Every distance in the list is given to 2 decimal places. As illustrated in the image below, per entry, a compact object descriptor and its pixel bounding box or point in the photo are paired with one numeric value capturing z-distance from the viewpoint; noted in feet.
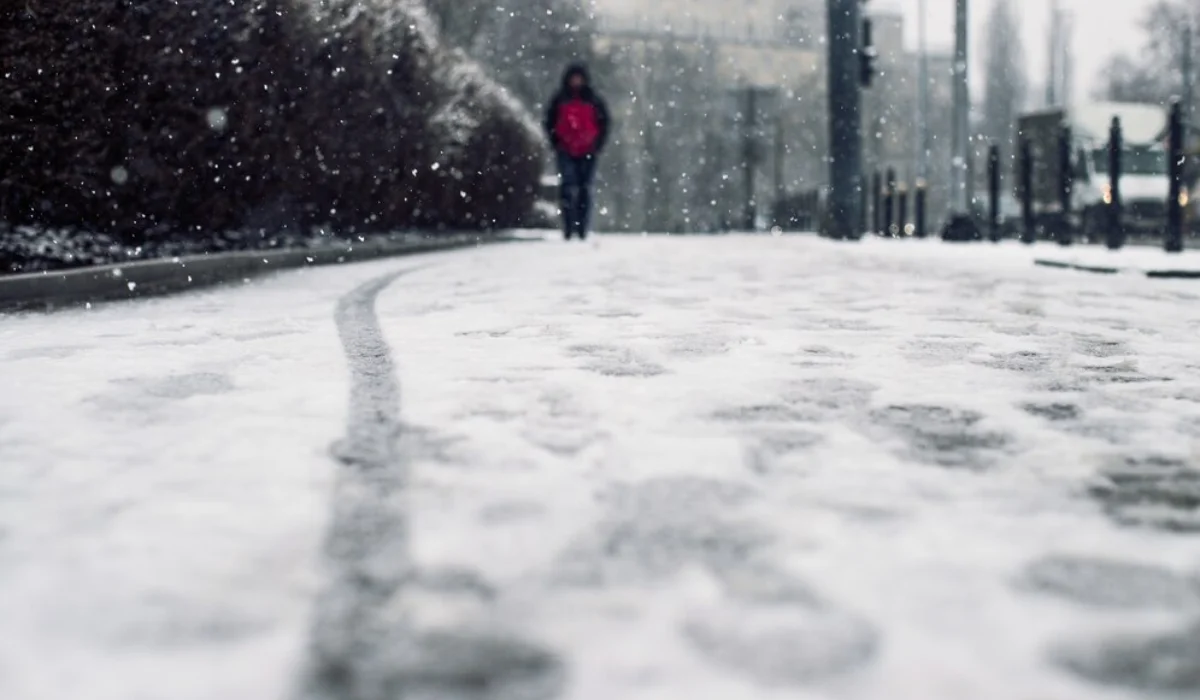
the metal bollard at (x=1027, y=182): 45.85
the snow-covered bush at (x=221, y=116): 25.64
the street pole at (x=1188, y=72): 136.15
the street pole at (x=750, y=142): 83.15
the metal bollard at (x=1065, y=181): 42.60
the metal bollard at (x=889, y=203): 61.16
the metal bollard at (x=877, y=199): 65.31
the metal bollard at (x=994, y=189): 49.42
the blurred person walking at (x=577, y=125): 46.73
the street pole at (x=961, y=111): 55.67
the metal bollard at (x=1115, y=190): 36.94
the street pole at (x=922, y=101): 101.60
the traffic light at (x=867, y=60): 55.52
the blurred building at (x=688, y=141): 157.69
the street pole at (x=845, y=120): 55.83
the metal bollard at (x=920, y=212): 57.11
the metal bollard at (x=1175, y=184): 34.73
